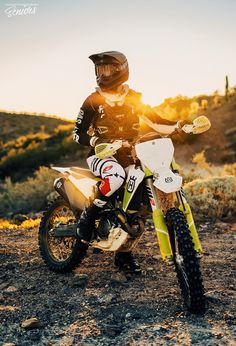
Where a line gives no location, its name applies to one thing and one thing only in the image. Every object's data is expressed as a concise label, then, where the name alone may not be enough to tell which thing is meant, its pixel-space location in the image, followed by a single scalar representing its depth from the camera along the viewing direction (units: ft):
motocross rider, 17.69
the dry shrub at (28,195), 47.13
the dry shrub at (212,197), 30.22
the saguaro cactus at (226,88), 110.23
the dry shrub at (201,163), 50.96
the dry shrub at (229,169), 48.33
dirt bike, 14.15
